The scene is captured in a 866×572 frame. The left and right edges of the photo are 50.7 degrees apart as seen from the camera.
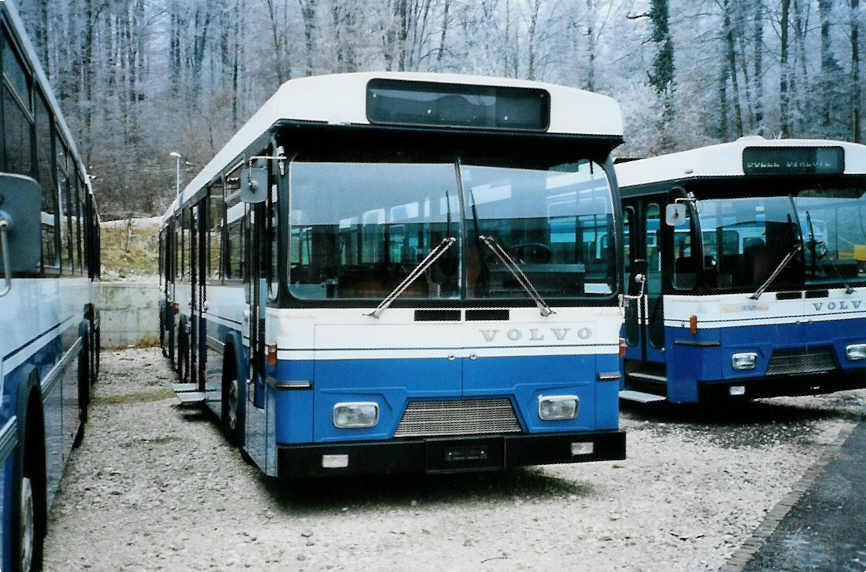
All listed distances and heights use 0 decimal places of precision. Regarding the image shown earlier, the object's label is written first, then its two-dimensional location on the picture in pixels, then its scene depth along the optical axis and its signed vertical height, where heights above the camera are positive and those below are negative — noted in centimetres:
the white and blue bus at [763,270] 938 +0
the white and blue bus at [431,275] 591 +0
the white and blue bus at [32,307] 321 -14
